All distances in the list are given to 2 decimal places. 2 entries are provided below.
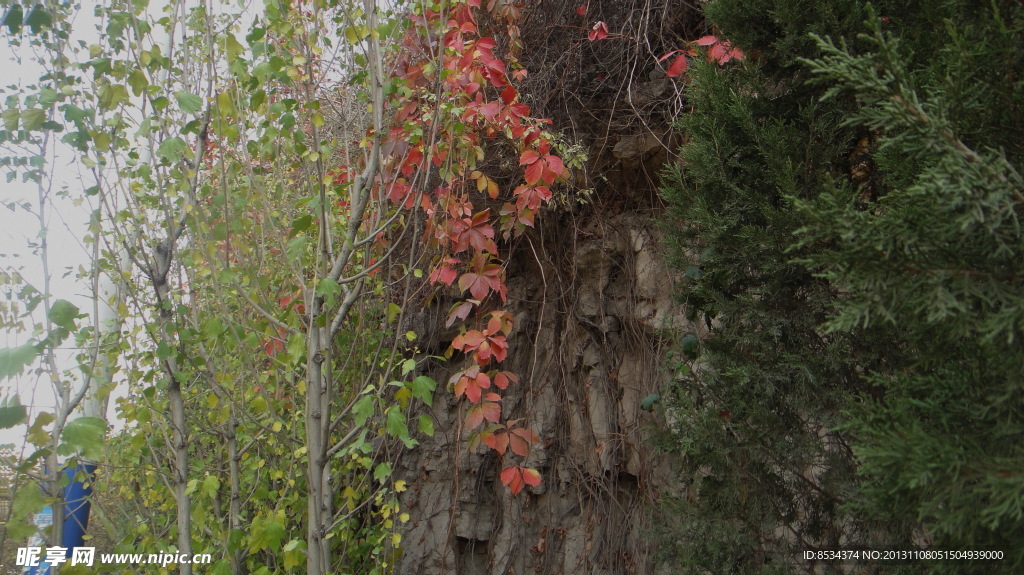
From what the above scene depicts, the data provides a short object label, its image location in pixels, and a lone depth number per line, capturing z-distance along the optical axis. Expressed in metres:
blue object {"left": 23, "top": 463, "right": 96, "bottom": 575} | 2.21
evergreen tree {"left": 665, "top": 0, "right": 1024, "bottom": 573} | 1.06
